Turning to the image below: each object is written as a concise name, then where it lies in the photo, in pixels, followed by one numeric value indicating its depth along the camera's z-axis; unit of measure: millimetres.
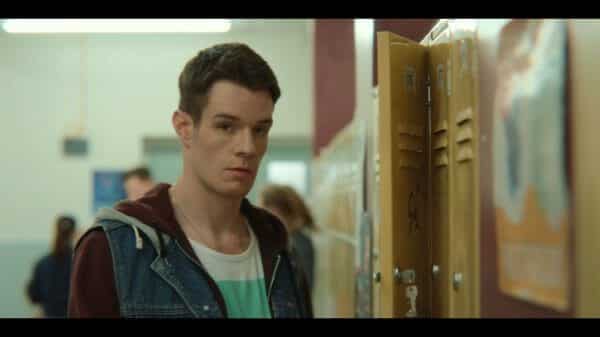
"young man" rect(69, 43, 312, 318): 2529
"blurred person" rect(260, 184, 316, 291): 4508
